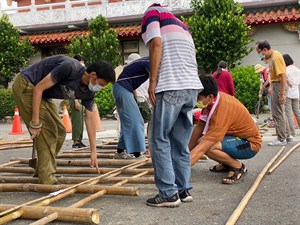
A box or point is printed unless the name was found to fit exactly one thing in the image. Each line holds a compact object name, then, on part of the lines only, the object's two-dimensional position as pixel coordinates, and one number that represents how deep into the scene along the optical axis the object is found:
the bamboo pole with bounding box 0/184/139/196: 3.55
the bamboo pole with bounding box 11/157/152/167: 4.98
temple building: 14.17
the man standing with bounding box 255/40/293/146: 6.34
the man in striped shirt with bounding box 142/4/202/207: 3.20
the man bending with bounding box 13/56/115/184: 3.77
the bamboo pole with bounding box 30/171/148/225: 2.71
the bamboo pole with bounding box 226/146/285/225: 2.82
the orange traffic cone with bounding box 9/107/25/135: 10.58
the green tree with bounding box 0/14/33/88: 15.52
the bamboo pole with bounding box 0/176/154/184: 3.95
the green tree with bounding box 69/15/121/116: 14.14
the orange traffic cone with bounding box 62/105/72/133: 10.07
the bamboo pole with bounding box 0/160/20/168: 5.12
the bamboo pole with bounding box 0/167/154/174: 4.50
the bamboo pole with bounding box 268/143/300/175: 4.56
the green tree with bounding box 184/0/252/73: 12.78
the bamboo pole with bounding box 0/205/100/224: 2.78
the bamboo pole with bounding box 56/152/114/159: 5.65
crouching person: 3.93
